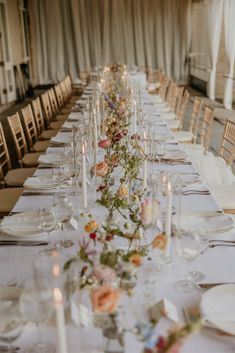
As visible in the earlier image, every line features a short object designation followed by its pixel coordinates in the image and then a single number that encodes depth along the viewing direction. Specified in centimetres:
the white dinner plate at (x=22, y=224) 210
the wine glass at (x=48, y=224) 196
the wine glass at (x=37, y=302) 121
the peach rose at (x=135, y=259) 121
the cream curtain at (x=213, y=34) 1082
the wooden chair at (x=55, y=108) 681
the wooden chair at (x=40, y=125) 551
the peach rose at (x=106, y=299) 102
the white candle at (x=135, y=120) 389
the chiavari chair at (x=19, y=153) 439
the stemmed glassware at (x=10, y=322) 131
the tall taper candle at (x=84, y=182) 215
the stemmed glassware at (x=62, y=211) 199
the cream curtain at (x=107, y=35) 1435
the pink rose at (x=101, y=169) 215
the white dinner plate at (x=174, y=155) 346
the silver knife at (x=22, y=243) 201
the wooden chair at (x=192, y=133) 532
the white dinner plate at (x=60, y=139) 407
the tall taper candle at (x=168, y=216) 162
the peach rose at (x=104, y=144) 255
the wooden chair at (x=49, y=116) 616
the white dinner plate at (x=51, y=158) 339
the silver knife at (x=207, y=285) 161
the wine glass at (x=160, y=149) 343
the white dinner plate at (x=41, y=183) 277
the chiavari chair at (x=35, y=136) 489
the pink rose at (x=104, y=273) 114
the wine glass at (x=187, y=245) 155
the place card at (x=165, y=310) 136
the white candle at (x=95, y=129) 304
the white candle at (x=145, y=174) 250
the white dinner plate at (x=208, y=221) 205
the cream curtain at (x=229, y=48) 975
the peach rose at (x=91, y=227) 148
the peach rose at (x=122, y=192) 195
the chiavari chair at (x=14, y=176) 386
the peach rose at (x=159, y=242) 134
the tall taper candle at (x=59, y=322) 97
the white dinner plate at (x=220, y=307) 137
